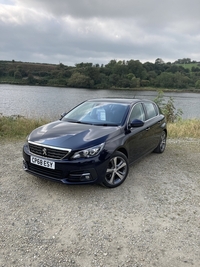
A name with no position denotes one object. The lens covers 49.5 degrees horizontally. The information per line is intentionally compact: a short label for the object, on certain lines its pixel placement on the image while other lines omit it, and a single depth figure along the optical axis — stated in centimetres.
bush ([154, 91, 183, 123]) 1298
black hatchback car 335
